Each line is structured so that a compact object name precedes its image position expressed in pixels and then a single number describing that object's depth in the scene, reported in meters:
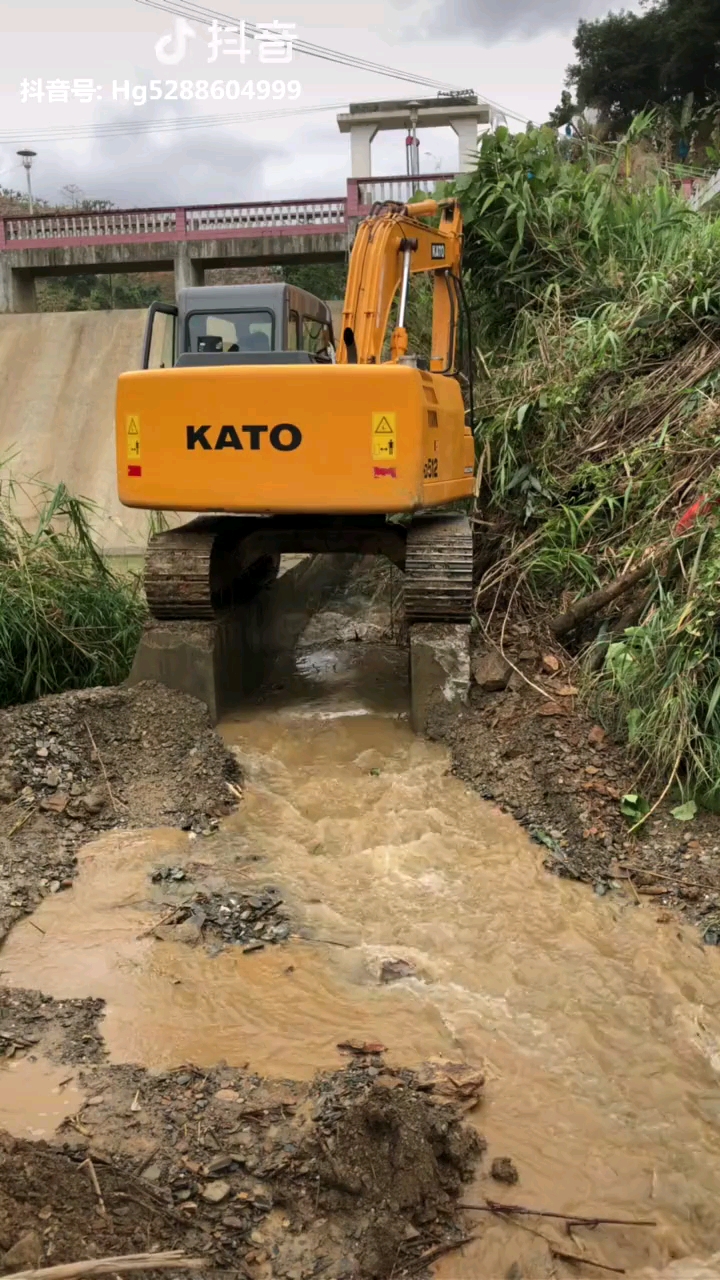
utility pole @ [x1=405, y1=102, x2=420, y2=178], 20.20
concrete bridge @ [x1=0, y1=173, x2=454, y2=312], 17.78
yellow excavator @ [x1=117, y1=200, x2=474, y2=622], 5.04
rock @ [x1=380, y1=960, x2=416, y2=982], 3.41
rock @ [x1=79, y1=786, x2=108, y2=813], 4.64
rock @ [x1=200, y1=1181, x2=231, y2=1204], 2.30
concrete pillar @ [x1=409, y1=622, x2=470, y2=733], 5.43
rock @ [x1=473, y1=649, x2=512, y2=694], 5.49
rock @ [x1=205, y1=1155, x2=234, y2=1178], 2.38
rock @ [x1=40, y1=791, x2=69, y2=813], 4.56
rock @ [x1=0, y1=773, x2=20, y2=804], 4.58
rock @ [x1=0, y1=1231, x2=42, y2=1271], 1.92
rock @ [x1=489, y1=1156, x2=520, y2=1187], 2.49
